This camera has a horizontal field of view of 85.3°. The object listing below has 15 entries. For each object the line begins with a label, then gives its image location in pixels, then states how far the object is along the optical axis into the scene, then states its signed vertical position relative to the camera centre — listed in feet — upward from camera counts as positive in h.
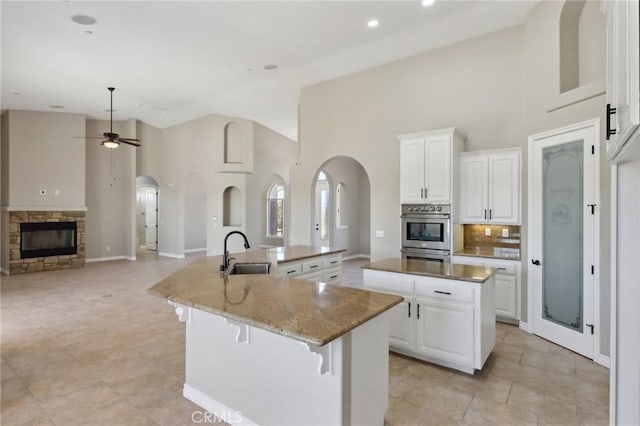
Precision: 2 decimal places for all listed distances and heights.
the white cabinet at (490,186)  14.76 +1.16
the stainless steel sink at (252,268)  10.75 -1.76
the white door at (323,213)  32.19 -0.07
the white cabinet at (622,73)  3.53 +1.69
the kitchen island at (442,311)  9.70 -2.89
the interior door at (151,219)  39.11 -0.83
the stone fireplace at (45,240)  26.09 -2.28
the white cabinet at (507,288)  14.33 -3.14
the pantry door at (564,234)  11.44 -0.75
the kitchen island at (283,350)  5.96 -2.75
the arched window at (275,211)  40.06 +0.13
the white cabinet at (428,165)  15.31 +2.19
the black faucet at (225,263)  9.92 -1.50
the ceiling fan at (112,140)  22.35 +4.74
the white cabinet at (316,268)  12.50 -2.20
